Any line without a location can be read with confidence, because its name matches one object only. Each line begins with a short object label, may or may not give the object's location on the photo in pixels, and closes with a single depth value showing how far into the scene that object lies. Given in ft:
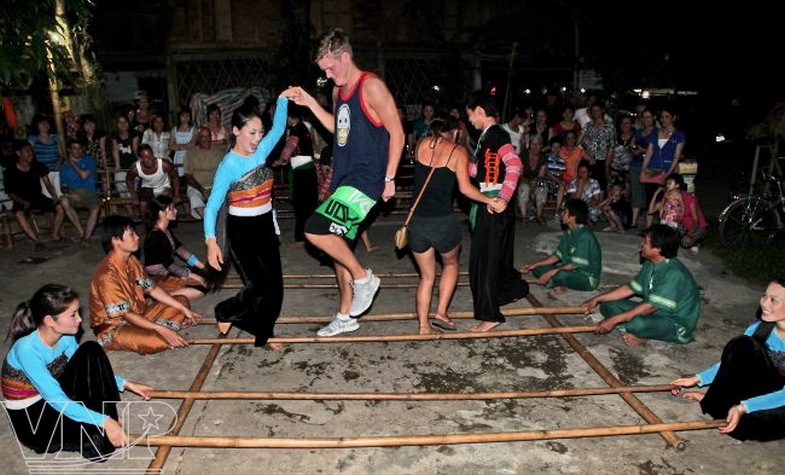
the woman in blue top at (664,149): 27.94
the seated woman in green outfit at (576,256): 19.39
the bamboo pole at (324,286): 19.19
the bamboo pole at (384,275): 20.34
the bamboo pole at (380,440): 10.51
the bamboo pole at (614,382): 11.32
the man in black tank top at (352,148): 14.06
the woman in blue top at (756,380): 11.29
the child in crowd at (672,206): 24.20
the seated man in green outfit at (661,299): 15.33
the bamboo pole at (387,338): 14.89
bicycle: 26.12
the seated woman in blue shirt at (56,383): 10.61
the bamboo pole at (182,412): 10.46
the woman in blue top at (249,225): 13.97
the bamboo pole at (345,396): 12.10
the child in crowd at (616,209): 28.81
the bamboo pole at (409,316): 16.47
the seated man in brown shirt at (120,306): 14.96
